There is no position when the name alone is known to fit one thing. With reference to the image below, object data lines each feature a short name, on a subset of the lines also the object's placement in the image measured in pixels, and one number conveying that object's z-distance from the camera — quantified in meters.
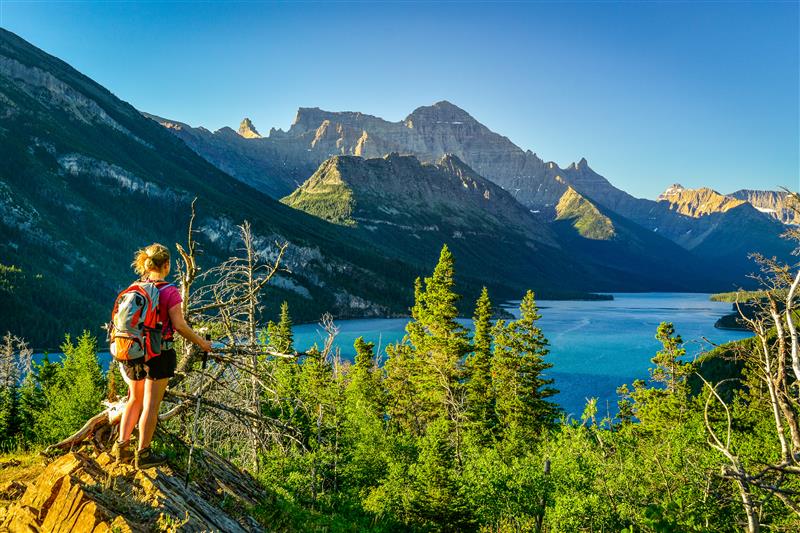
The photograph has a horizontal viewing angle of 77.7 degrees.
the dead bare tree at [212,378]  7.27
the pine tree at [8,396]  36.97
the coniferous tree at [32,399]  37.50
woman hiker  6.36
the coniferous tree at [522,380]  38.56
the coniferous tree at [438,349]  36.38
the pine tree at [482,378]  39.59
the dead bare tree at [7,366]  40.81
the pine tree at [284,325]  42.84
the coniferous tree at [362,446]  33.00
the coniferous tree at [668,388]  37.50
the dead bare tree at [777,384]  6.16
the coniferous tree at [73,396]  30.72
